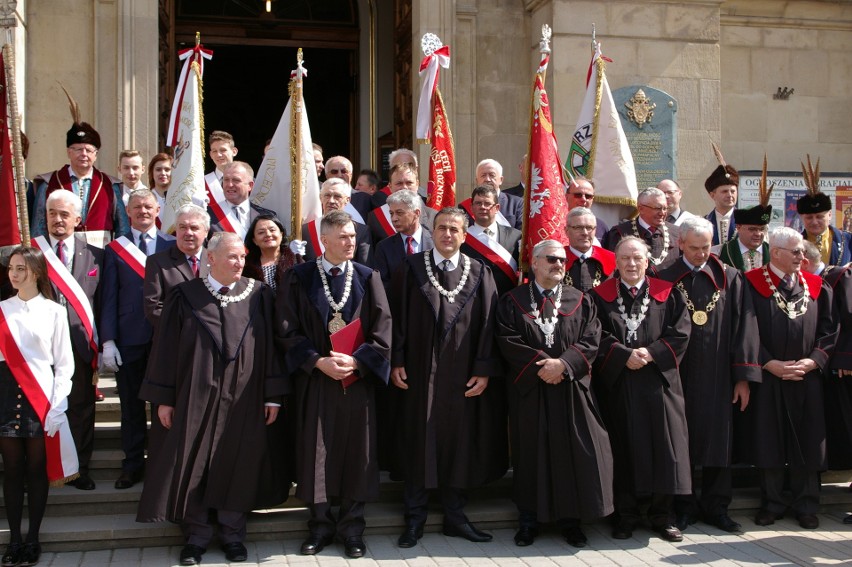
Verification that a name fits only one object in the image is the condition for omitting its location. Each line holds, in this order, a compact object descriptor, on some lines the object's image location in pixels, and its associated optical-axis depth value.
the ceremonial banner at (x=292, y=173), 7.27
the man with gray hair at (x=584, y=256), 6.83
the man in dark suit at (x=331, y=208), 7.18
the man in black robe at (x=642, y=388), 6.33
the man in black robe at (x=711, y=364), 6.63
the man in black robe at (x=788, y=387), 6.77
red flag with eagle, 7.09
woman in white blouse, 5.70
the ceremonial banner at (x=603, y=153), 8.45
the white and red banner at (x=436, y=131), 7.85
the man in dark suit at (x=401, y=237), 6.87
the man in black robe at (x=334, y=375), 6.02
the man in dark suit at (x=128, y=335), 6.50
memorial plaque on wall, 10.80
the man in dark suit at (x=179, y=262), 6.36
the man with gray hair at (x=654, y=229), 7.37
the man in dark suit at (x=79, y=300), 6.39
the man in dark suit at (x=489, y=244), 7.06
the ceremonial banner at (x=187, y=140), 7.39
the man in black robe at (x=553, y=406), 6.17
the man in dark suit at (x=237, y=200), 7.21
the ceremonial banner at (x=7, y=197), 6.66
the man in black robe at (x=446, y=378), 6.27
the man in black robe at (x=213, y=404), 5.86
